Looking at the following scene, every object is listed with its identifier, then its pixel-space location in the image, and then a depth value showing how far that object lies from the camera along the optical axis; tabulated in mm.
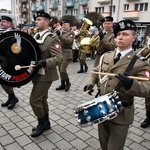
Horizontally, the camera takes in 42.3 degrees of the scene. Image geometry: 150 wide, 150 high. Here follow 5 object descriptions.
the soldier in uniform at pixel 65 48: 6010
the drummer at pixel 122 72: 2118
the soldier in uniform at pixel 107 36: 5180
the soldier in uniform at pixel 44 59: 3188
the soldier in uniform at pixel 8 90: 4547
